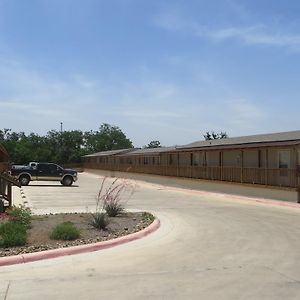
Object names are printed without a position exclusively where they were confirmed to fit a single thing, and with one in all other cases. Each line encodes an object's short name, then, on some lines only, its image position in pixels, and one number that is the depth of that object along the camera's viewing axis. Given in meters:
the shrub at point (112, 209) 11.05
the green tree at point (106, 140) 76.33
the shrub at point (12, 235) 7.01
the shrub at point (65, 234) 7.66
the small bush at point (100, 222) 8.86
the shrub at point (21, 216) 8.89
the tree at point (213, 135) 67.04
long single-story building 17.89
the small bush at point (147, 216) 10.56
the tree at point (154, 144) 83.49
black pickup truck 27.90
